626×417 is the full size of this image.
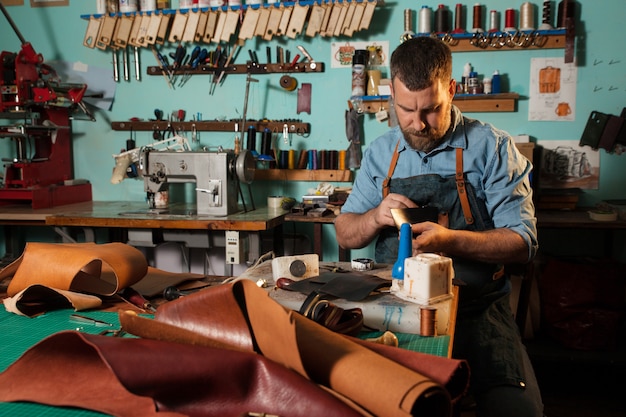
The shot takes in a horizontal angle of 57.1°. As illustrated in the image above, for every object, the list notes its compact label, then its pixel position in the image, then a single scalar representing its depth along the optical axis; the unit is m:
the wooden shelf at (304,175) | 4.34
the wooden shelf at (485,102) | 4.01
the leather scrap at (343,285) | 1.59
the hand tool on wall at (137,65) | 4.66
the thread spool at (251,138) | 4.38
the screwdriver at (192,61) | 4.46
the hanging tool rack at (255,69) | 4.33
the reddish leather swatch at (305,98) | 4.41
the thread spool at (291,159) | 4.38
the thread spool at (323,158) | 4.34
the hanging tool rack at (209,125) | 4.40
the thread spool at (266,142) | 4.36
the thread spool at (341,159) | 4.32
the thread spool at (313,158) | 4.36
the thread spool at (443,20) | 4.07
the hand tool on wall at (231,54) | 4.45
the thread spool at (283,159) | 4.40
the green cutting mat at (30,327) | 1.39
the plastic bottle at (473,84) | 4.03
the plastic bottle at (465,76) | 4.06
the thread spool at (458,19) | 4.04
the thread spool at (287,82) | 4.32
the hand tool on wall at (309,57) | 4.31
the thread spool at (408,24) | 4.09
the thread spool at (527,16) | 3.93
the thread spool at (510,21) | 3.95
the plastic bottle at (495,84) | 4.03
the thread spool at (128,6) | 4.52
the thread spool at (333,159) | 4.34
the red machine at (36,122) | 4.00
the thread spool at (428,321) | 1.43
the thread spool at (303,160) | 4.38
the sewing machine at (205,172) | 3.64
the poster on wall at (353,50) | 4.27
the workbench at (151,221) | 3.53
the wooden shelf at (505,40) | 3.94
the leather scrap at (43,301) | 1.68
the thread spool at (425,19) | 4.06
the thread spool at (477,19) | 4.00
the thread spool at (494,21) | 3.98
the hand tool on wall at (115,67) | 4.69
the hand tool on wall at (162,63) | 4.58
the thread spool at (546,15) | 3.92
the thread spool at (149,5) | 4.50
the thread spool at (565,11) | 3.88
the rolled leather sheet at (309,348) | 0.97
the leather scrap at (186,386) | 0.99
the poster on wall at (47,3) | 4.77
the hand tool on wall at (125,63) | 4.69
